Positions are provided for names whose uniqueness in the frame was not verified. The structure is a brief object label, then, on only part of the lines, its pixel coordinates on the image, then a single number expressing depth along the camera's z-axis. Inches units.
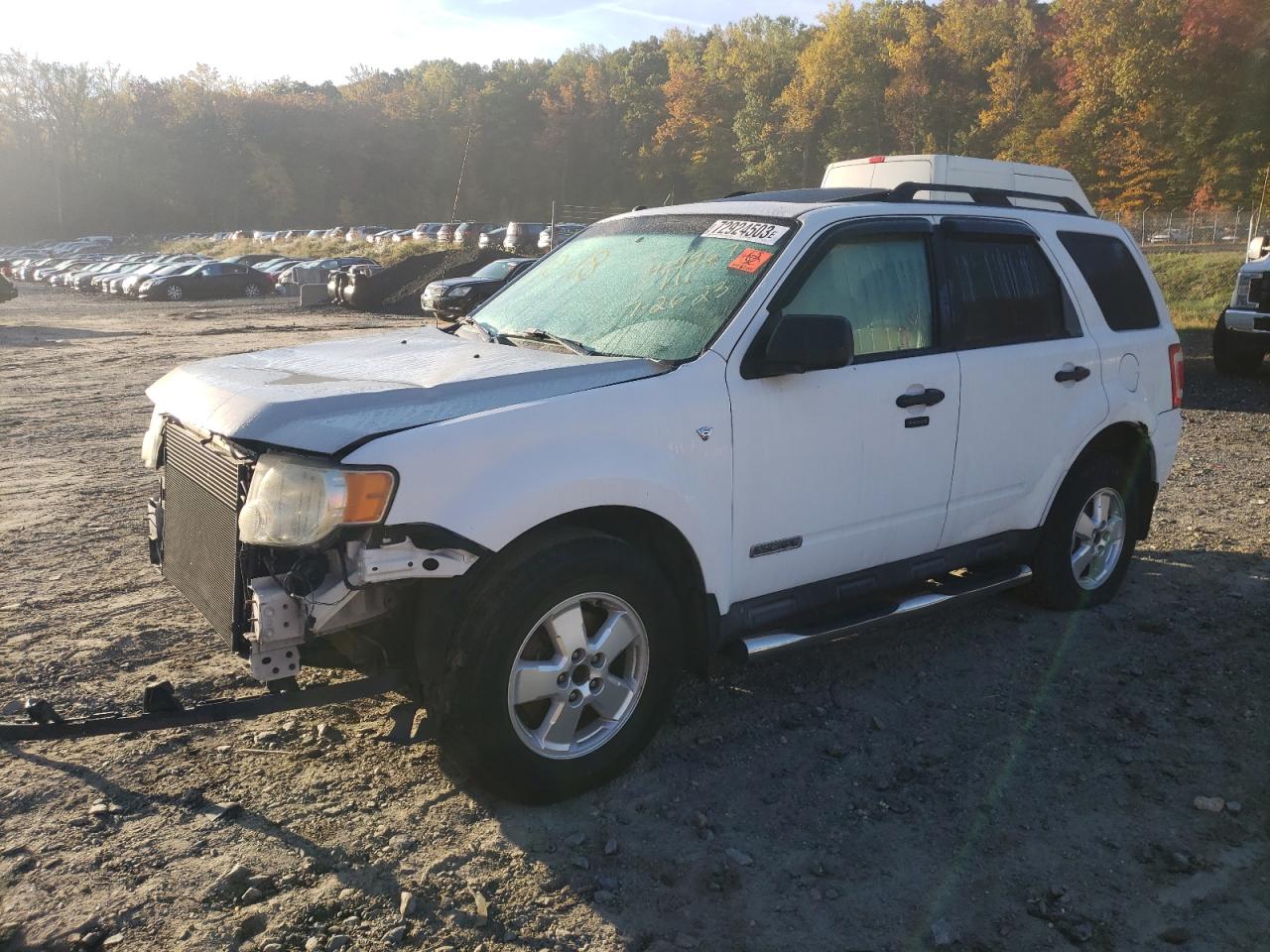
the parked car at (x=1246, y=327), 505.4
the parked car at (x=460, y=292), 927.0
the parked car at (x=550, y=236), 1332.4
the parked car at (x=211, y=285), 1453.0
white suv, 120.0
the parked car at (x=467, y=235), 1756.9
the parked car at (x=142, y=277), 1495.2
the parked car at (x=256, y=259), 1783.8
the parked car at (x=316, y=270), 1476.4
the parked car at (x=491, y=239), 1631.4
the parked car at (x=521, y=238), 1510.8
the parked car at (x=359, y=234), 2082.9
